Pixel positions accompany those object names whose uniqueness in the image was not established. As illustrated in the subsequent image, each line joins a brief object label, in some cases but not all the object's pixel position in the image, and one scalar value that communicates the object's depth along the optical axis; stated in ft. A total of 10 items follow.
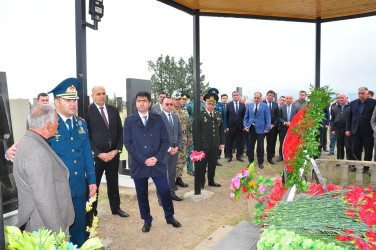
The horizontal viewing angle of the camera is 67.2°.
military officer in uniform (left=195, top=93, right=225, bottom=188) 18.47
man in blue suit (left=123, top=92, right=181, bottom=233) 12.48
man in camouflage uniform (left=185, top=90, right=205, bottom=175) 22.87
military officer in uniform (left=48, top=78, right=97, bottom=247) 8.65
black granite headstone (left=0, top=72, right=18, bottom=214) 11.80
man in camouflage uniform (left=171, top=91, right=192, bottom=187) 19.44
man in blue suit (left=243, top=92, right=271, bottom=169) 25.42
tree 83.30
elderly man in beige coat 6.01
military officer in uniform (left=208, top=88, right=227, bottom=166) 27.22
